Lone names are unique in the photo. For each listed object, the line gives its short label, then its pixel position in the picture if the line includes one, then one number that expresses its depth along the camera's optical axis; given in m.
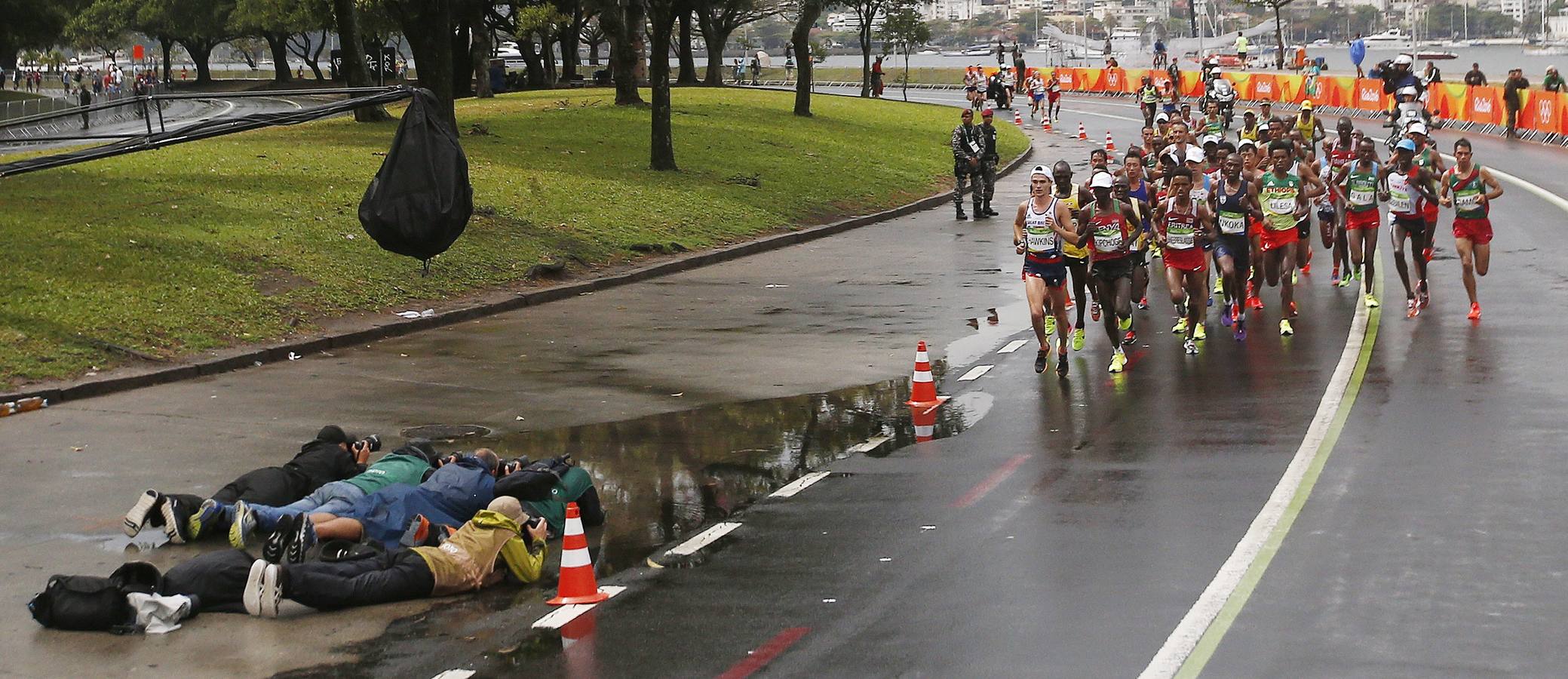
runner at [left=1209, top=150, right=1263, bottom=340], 17.67
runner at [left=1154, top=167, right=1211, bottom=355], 17.12
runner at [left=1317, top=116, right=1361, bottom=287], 21.11
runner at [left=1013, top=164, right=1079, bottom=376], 15.81
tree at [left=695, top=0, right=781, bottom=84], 69.25
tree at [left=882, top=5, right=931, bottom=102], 69.81
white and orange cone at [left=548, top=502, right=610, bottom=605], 9.08
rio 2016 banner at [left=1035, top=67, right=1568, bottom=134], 44.34
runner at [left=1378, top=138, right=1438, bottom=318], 18.52
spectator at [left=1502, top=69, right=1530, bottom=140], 44.06
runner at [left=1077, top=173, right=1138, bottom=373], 16.25
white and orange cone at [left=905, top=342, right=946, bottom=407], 14.69
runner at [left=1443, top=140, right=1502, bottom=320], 18.09
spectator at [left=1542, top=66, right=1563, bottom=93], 45.88
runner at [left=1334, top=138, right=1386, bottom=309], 19.16
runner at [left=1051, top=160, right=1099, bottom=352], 15.77
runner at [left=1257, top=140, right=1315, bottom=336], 18.25
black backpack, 8.54
